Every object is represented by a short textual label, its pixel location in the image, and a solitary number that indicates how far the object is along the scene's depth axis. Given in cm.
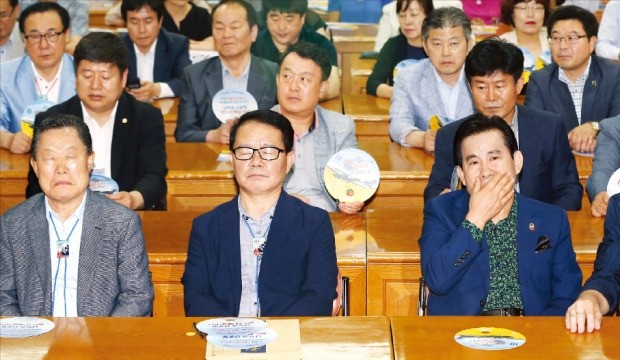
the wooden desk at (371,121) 529
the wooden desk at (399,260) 343
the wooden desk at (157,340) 250
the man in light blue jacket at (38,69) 504
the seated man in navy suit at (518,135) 389
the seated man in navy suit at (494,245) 305
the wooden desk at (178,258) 344
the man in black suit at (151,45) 582
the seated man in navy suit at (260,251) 312
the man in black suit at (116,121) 414
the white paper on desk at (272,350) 246
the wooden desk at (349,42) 635
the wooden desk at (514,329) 248
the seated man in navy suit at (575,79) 500
